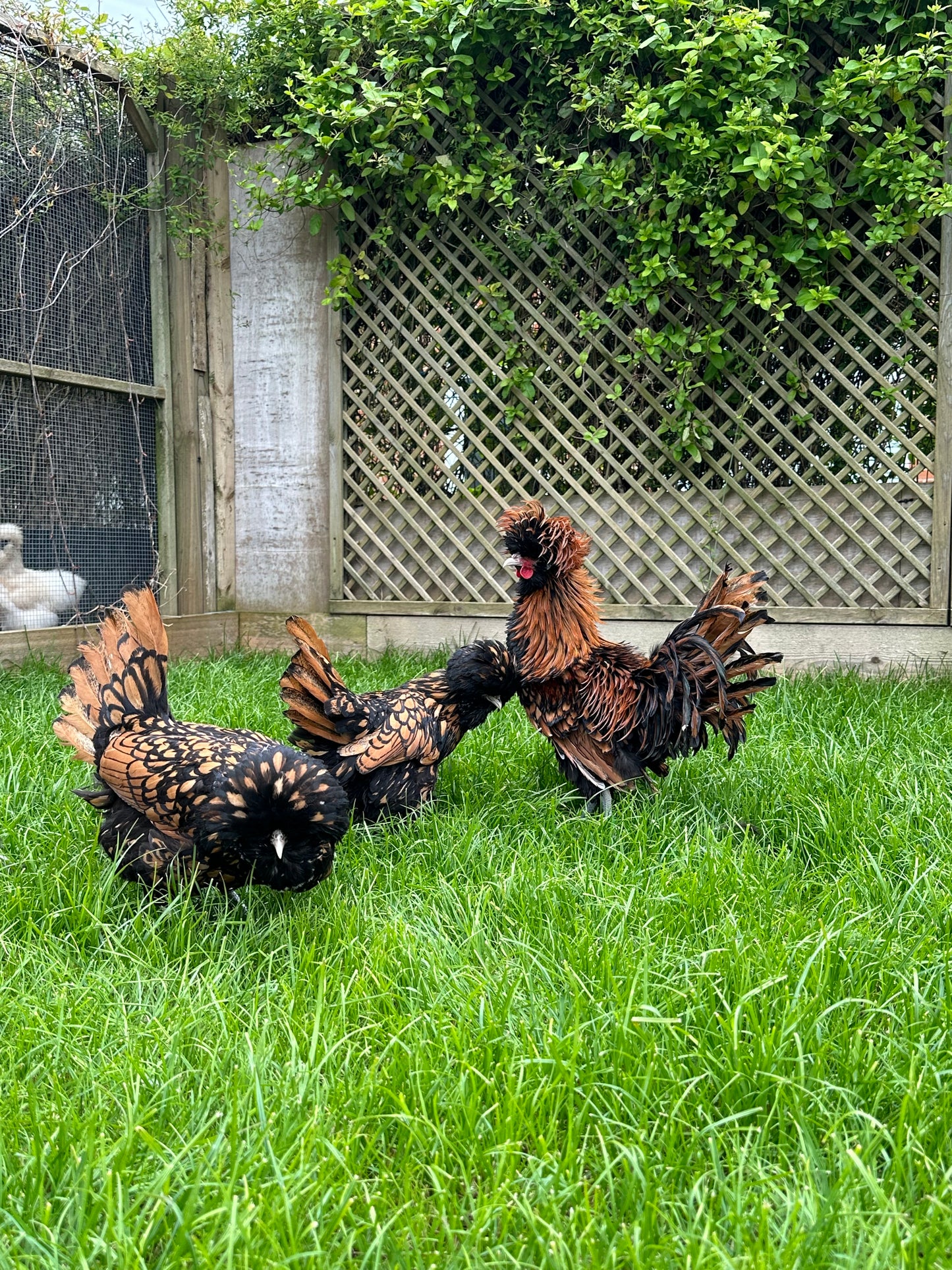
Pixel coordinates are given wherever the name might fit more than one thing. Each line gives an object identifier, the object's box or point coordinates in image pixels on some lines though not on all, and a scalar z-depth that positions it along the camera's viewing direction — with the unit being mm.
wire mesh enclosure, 4230
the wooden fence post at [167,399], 5000
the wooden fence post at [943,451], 4215
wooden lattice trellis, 4391
